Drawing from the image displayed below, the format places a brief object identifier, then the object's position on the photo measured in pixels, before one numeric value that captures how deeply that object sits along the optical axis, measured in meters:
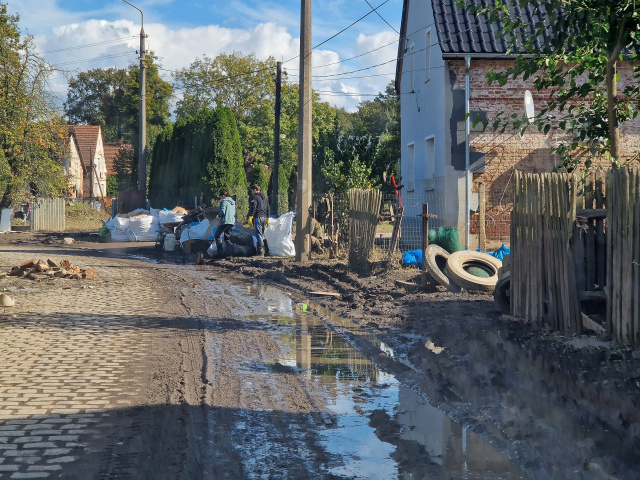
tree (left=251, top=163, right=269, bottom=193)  41.34
